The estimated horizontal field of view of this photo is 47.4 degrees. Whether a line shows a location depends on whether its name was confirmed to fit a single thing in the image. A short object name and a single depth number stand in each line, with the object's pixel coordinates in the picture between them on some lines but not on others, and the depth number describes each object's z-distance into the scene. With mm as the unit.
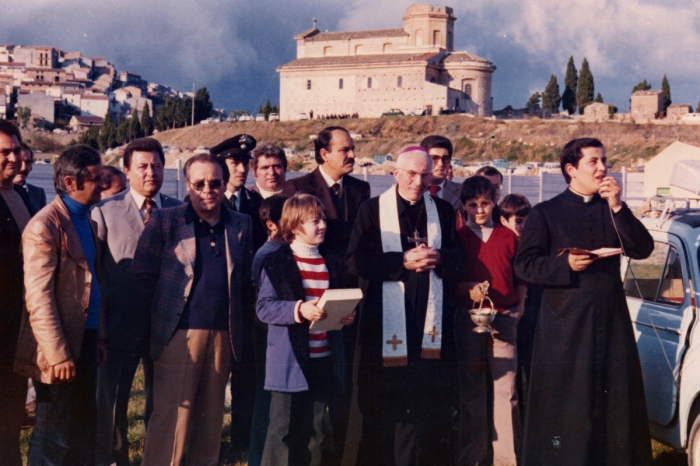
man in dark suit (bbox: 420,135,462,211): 5863
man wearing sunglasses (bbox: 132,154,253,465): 4395
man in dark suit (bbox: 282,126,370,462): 5188
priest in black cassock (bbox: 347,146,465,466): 4570
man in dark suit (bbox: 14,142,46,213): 4762
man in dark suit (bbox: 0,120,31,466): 4133
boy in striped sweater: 4305
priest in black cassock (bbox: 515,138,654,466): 4273
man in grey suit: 4781
